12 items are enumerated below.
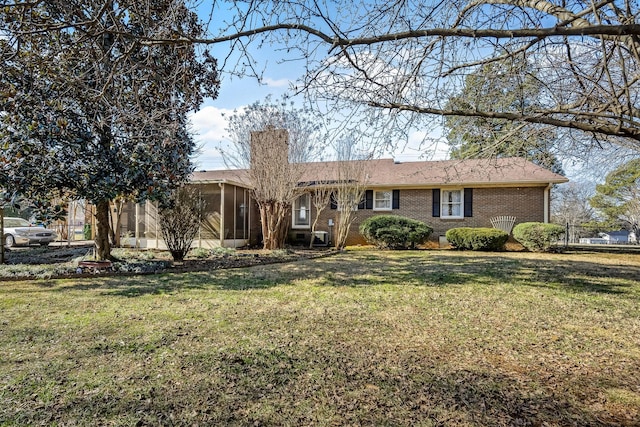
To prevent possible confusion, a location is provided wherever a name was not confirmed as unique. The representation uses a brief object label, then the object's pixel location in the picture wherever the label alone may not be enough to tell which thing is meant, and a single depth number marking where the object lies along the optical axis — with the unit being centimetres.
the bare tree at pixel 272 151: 1280
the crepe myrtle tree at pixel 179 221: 992
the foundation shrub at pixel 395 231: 1427
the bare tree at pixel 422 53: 346
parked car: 1594
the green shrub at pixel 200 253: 1126
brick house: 1426
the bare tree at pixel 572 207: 2914
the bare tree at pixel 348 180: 1390
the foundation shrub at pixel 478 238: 1377
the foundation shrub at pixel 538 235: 1301
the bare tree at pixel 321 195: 1427
